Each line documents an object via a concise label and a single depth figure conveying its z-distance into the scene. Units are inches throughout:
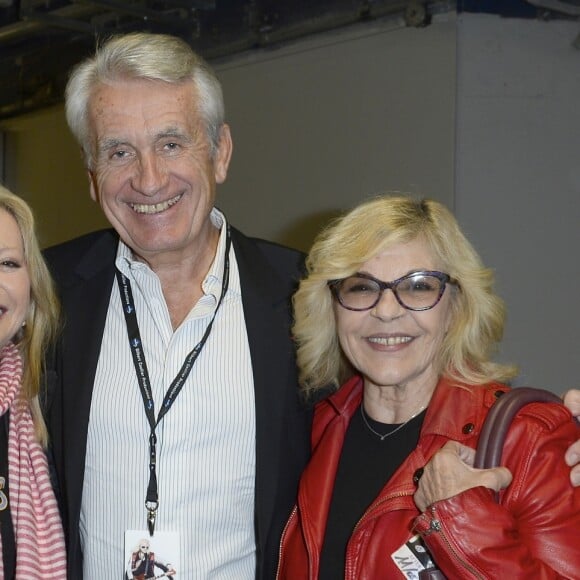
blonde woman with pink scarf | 95.0
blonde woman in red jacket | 77.1
